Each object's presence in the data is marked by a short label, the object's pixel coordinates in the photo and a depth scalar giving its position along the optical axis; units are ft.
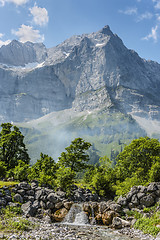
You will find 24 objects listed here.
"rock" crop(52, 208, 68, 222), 120.26
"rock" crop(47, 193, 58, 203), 128.67
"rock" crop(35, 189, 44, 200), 130.09
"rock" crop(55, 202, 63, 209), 127.65
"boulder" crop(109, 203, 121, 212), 128.05
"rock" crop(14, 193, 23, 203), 120.27
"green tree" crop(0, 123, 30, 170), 203.92
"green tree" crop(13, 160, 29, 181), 157.18
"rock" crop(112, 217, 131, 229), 108.88
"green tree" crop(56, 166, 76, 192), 152.05
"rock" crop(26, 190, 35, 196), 130.83
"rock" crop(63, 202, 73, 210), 128.40
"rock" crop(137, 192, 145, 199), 130.32
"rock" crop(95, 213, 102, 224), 122.08
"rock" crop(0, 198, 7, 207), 108.14
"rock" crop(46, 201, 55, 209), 125.73
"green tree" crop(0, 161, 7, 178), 149.37
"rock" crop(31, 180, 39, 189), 139.04
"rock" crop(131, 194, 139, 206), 130.46
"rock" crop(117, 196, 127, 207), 135.03
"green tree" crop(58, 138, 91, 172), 195.72
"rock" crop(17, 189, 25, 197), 126.43
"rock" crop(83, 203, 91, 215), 130.41
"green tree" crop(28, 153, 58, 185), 157.89
